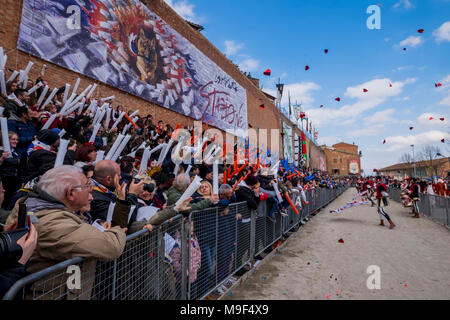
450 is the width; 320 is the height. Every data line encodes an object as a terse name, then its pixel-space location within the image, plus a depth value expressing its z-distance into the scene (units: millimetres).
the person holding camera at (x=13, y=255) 1198
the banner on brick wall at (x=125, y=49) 7082
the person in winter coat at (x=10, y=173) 3082
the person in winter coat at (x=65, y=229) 1639
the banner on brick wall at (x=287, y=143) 33512
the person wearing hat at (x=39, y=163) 2672
